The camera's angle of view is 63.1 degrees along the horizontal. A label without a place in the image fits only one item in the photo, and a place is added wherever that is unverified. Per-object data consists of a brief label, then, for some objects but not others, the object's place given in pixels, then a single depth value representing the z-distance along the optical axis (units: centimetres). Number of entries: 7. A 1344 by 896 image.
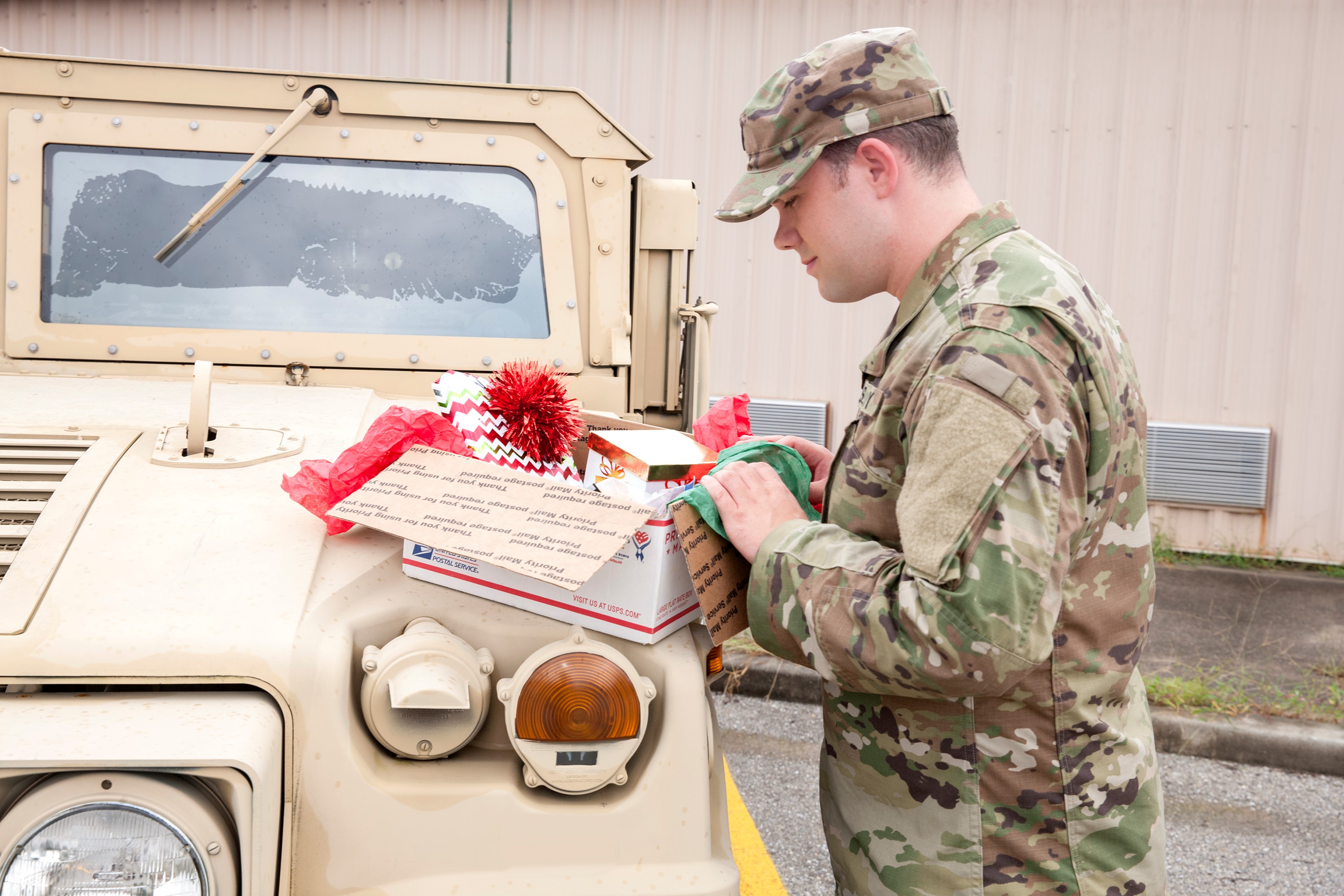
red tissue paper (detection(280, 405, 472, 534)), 154
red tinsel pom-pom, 161
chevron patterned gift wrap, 159
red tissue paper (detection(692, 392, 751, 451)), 180
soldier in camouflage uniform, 117
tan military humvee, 117
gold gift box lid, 150
